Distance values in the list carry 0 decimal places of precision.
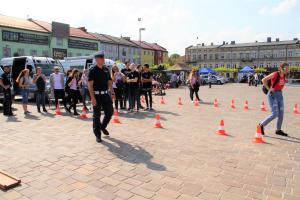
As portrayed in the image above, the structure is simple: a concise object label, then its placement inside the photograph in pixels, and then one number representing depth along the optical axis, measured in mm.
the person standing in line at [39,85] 11148
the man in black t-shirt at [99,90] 6234
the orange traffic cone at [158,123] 8046
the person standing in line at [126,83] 11516
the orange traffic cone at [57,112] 10508
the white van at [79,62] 18594
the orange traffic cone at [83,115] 9617
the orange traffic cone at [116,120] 8617
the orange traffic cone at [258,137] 6480
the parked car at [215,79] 45875
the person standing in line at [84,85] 11477
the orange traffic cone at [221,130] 7296
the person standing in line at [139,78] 11121
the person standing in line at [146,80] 11374
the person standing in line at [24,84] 10711
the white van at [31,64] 15010
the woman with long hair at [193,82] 15289
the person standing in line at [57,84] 11141
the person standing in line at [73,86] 10711
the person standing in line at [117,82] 11266
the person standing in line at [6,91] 10242
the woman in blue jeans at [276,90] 7012
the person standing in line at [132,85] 10984
